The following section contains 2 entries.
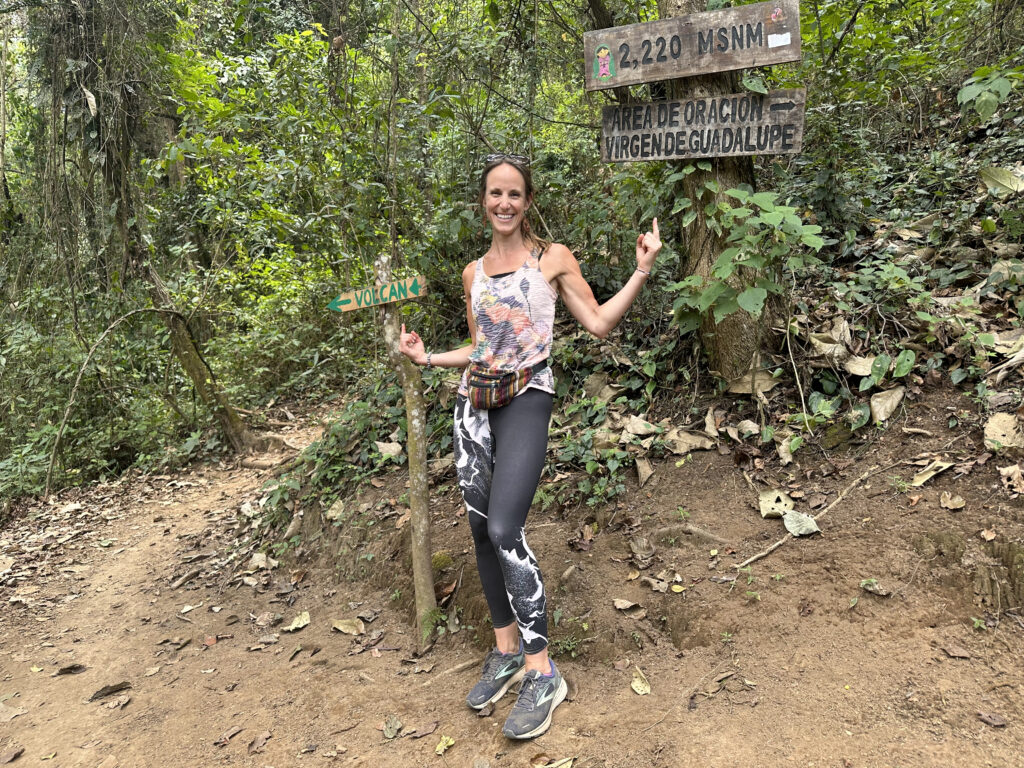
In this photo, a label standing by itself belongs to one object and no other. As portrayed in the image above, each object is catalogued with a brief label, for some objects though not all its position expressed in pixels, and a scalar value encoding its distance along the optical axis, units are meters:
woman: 2.48
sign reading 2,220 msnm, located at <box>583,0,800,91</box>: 2.96
